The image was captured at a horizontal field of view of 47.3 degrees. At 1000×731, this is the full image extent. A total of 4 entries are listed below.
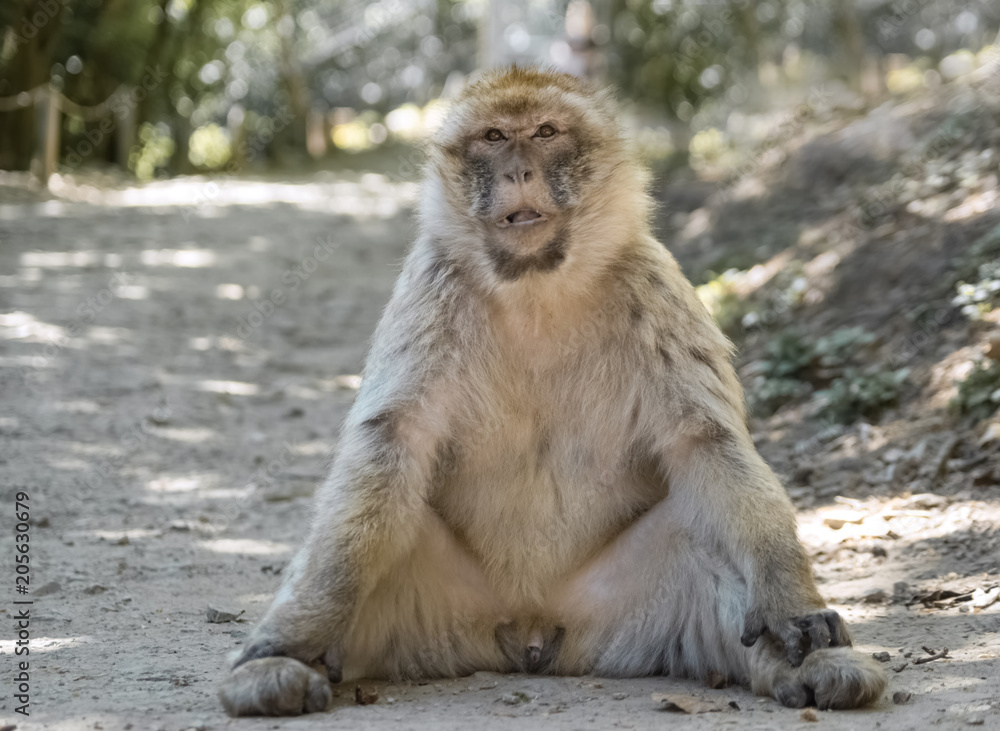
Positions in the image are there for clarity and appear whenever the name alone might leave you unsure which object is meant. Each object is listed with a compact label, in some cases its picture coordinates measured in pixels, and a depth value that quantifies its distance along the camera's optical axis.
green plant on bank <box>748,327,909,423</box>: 5.74
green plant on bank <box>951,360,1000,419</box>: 5.02
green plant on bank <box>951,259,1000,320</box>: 5.57
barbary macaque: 3.26
